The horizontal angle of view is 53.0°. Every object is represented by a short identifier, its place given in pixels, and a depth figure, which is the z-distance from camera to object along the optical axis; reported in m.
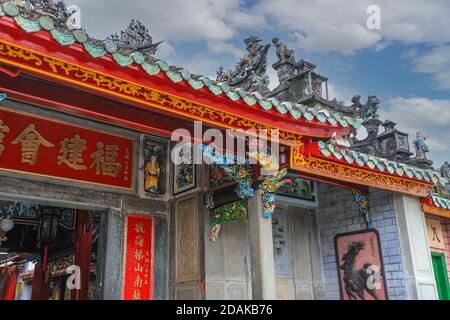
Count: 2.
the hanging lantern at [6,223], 8.23
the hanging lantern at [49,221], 8.12
